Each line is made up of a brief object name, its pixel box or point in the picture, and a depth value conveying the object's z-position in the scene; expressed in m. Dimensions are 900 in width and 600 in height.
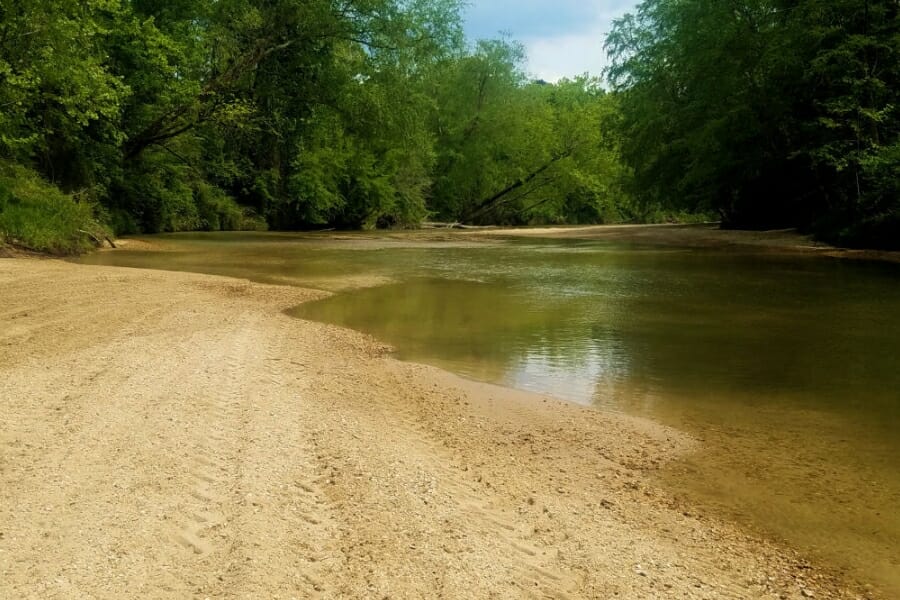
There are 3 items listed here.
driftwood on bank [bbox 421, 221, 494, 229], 50.75
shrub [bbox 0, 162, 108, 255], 15.59
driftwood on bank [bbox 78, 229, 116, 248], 18.98
